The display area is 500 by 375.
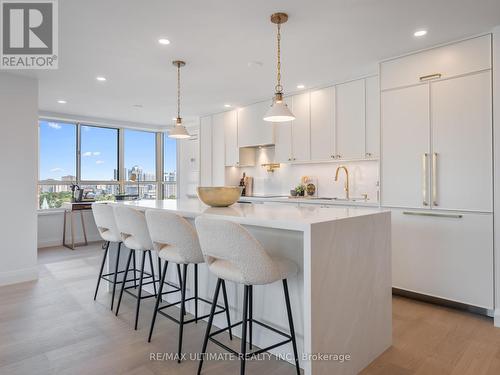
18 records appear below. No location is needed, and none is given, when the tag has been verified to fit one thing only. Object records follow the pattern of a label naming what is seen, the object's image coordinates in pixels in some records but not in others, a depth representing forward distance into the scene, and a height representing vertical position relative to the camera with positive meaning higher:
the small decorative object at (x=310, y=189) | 4.76 -0.01
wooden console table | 5.71 -0.43
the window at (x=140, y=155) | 7.12 +0.77
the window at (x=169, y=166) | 7.79 +0.56
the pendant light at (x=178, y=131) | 3.68 +0.66
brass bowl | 2.57 -0.05
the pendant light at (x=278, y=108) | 2.54 +0.64
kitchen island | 1.63 -0.55
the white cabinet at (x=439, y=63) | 2.79 +1.18
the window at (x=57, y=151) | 6.02 +0.73
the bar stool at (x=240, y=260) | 1.63 -0.37
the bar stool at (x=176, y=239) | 2.08 -0.33
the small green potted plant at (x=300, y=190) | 4.80 -0.02
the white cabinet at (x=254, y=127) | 5.04 +1.00
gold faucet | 4.39 +0.14
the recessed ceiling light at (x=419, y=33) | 2.75 +1.34
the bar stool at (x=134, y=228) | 2.53 -0.31
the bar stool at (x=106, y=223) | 2.95 -0.32
